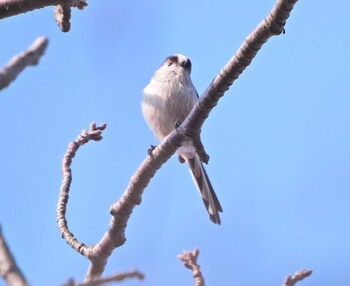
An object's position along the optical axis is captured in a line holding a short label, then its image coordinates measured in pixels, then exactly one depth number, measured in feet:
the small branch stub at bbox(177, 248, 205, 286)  13.51
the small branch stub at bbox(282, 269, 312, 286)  12.05
